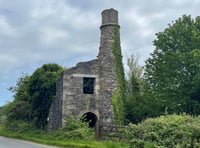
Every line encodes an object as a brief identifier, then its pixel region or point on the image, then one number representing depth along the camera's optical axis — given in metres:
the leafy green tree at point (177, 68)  20.99
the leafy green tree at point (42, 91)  25.80
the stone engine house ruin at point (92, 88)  21.26
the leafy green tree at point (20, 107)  29.57
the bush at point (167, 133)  10.11
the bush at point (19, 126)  27.21
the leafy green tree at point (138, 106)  23.10
